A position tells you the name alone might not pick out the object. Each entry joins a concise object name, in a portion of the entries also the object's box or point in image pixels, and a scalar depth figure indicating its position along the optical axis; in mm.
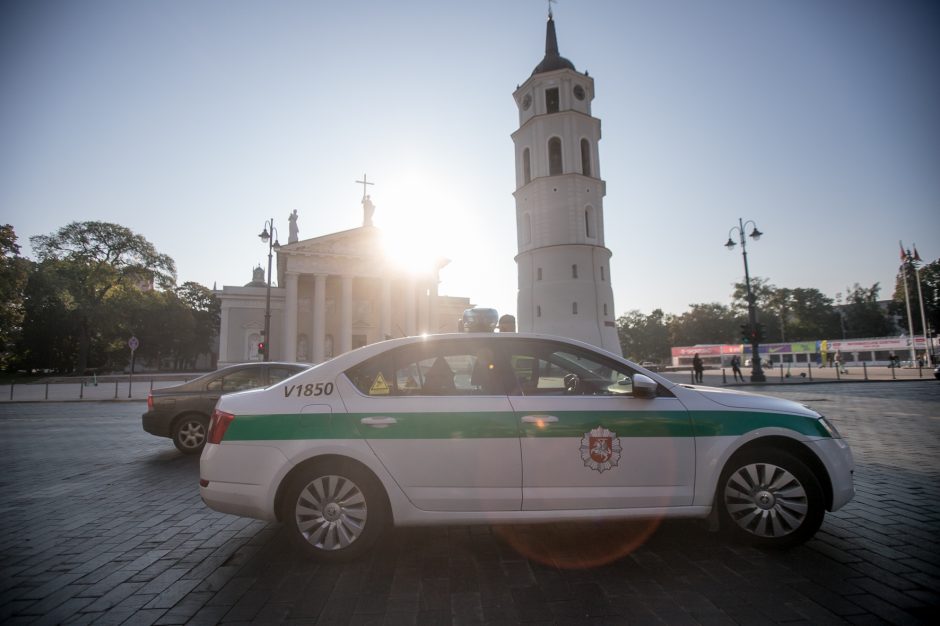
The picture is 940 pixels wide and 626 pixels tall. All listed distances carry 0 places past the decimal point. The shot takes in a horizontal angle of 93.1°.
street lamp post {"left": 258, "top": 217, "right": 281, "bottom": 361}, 23625
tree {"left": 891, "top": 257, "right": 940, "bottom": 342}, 61391
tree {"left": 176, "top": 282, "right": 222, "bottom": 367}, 72562
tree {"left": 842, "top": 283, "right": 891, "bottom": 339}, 79562
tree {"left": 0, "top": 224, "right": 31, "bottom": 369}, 32688
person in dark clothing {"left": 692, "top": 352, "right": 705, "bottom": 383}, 26891
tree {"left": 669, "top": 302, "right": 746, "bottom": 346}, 84562
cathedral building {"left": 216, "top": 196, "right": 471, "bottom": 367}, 45750
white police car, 3275
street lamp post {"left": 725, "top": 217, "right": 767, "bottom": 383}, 24344
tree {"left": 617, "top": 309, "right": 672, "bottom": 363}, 89312
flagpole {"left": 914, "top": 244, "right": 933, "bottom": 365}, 43612
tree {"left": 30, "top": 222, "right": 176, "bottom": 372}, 47156
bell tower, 37312
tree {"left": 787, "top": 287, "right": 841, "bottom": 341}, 83188
